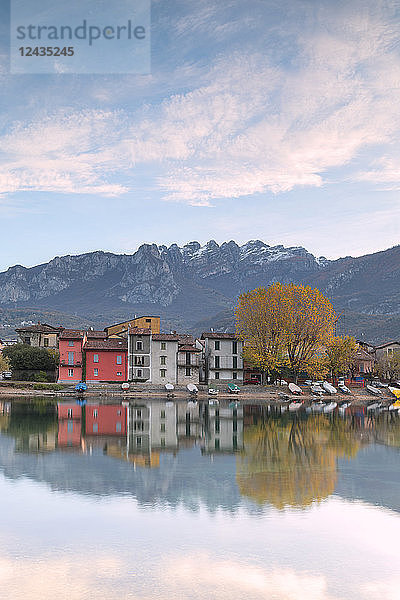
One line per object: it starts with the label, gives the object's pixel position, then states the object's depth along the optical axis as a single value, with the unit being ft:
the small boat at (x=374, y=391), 322.34
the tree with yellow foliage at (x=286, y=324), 308.40
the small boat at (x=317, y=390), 309.83
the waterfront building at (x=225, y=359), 339.98
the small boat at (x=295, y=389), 301.63
